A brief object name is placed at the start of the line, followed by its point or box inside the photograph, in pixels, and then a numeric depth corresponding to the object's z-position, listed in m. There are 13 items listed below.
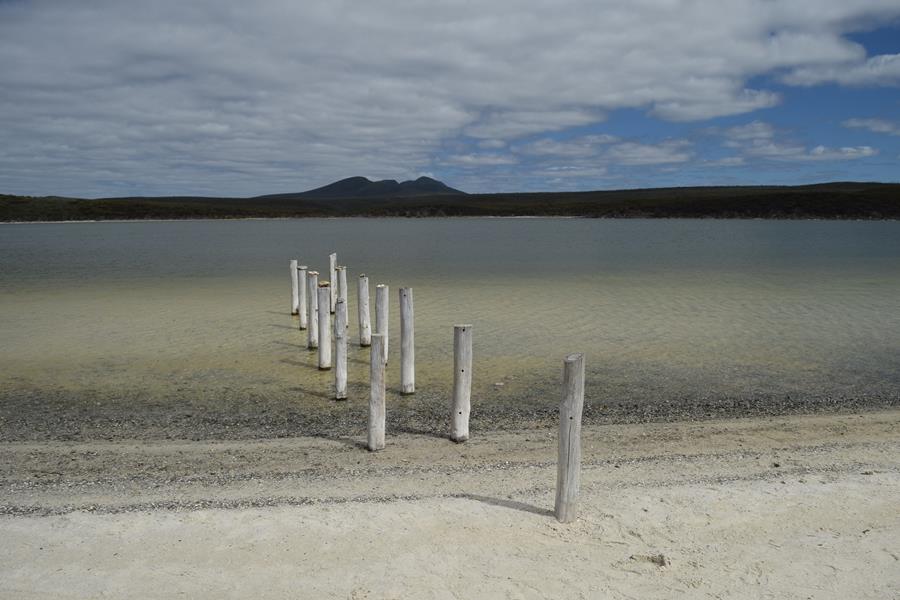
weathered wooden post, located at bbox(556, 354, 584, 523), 5.84
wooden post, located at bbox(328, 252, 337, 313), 17.25
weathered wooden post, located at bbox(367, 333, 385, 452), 7.62
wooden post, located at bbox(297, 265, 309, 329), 15.25
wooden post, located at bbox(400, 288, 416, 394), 9.95
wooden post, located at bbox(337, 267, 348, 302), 15.71
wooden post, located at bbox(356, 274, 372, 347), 12.87
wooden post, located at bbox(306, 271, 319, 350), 13.13
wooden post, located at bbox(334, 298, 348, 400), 9.56
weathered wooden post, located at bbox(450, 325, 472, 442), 7.95
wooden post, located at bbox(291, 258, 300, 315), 17.59
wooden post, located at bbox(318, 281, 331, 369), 11.51
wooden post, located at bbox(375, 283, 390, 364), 11.65
